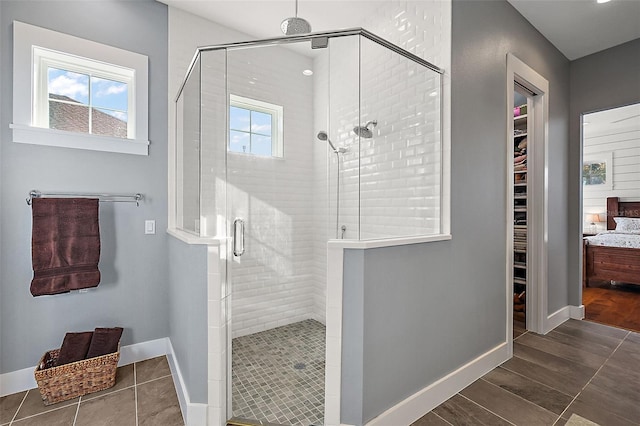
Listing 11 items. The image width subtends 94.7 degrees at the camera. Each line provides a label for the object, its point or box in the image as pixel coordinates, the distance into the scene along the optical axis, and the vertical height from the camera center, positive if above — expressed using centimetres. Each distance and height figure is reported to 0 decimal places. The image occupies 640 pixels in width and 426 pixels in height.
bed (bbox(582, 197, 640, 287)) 402 -69
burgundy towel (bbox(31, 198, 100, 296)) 190 -23
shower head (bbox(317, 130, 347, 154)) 166 +41
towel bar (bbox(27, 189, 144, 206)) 195 +11
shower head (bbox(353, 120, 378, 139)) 166 +47
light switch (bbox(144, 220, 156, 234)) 234 -12
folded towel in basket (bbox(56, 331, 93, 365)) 191 -91
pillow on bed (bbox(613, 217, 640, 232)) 483 -16
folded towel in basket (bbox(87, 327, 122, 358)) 199 -90
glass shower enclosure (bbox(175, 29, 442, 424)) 162 +25
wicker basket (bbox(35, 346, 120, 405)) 178 -105
